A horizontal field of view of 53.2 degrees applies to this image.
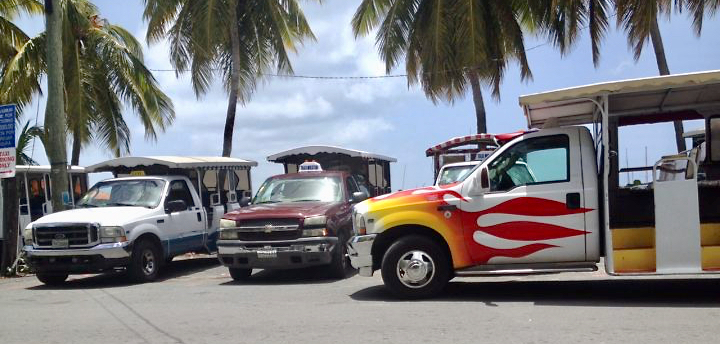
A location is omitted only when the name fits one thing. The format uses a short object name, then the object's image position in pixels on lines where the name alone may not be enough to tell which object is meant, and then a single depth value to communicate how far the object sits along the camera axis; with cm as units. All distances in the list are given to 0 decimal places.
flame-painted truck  805
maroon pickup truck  1084
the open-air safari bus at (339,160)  1772
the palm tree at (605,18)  1633
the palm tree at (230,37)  2016
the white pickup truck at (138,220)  1145
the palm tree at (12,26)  1914
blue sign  1350
